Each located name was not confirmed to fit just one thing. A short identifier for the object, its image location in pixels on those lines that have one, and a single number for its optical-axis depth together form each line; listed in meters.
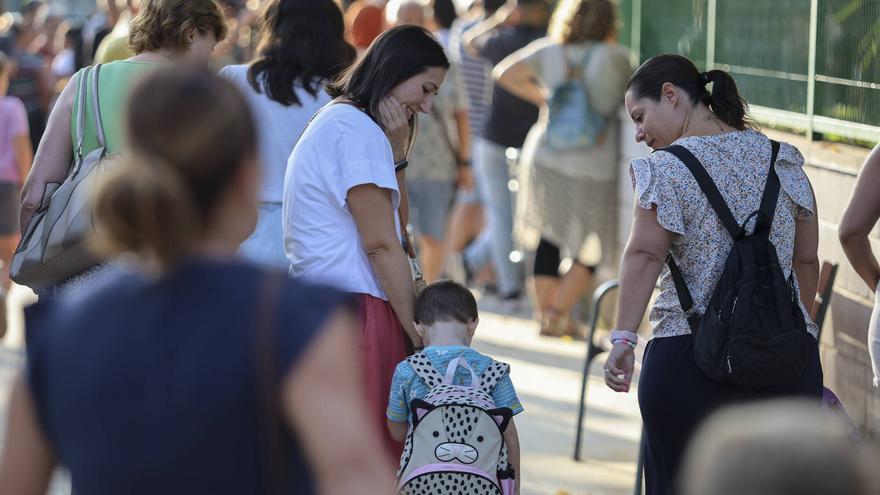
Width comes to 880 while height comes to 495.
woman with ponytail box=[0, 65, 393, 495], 4.17
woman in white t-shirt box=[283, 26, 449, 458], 8.07
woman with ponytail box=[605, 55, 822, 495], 8.00
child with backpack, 7.87
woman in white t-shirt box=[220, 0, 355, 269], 9.62
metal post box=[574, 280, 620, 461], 12.21
